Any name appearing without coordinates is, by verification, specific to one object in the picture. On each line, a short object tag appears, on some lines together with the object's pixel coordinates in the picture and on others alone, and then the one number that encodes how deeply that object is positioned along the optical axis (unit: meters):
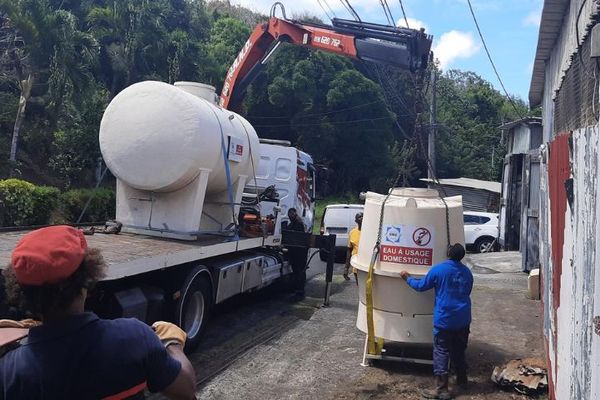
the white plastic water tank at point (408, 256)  6.83
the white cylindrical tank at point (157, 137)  7.67
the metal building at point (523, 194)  14.09
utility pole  22.69
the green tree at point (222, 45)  29.27
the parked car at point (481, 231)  20.88
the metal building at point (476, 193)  30.20
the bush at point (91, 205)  13.27
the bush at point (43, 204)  12.41
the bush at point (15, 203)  12.12
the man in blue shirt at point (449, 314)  6.23
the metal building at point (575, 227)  3.00
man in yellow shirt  11.80
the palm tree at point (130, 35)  24.25
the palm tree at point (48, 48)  17.83
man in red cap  1.99
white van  16.53
